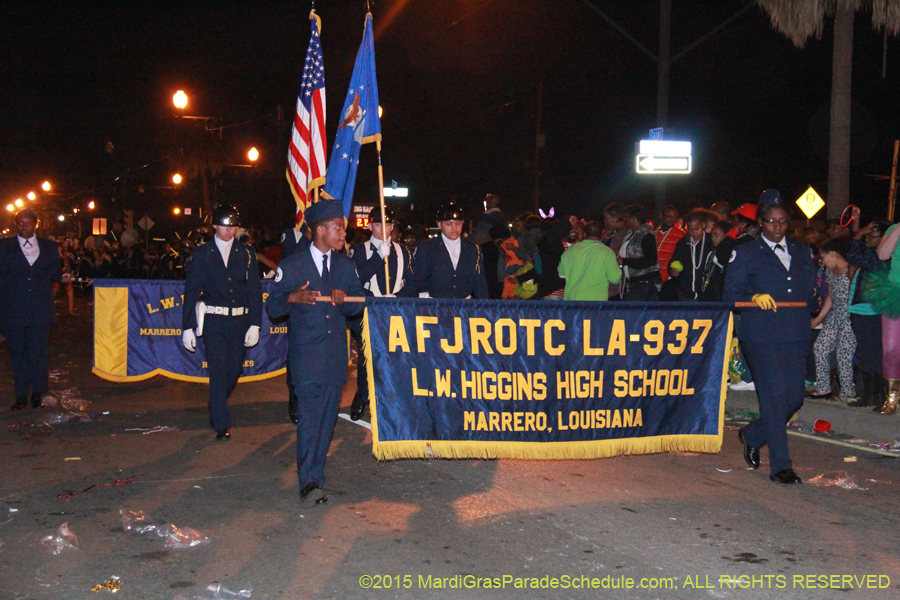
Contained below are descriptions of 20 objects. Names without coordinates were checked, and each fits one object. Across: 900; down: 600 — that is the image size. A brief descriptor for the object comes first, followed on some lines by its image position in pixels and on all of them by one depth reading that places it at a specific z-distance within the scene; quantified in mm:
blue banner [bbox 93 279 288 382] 10570
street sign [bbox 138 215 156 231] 33003
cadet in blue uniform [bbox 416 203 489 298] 8156
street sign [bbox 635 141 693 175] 15891
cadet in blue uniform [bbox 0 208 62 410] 9211
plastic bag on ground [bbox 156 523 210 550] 4934
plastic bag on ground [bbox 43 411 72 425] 8406
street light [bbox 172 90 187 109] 26800
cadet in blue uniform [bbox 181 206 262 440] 7695
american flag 8945
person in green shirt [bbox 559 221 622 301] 8820
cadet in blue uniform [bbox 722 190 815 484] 6375
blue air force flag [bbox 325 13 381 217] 7922
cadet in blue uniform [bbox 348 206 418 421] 8781
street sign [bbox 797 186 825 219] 16094
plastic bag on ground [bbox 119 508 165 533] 5180
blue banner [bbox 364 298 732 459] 6180
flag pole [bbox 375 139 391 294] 7050
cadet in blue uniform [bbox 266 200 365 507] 5781
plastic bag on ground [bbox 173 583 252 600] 4188
